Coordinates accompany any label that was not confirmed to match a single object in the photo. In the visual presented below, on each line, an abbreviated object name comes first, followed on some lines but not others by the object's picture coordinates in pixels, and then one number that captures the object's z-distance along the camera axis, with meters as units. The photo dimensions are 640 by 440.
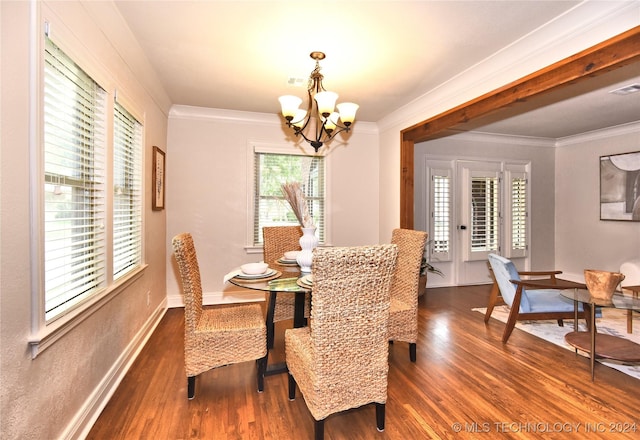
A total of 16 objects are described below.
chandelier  2.47
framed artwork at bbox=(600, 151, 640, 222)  4.71
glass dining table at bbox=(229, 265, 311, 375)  2.08
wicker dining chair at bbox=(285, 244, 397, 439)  1.54
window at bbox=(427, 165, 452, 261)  5.21
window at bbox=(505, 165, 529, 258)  5.58
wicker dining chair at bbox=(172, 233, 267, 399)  2.05
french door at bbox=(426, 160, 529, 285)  5.25
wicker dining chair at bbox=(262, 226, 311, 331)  3.10
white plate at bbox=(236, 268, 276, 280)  2.33
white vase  2.48
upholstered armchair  2.96
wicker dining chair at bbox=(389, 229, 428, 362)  2.57
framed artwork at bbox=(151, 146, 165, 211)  3.43
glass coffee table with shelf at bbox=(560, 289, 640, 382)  2.30
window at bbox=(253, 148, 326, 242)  4.47
